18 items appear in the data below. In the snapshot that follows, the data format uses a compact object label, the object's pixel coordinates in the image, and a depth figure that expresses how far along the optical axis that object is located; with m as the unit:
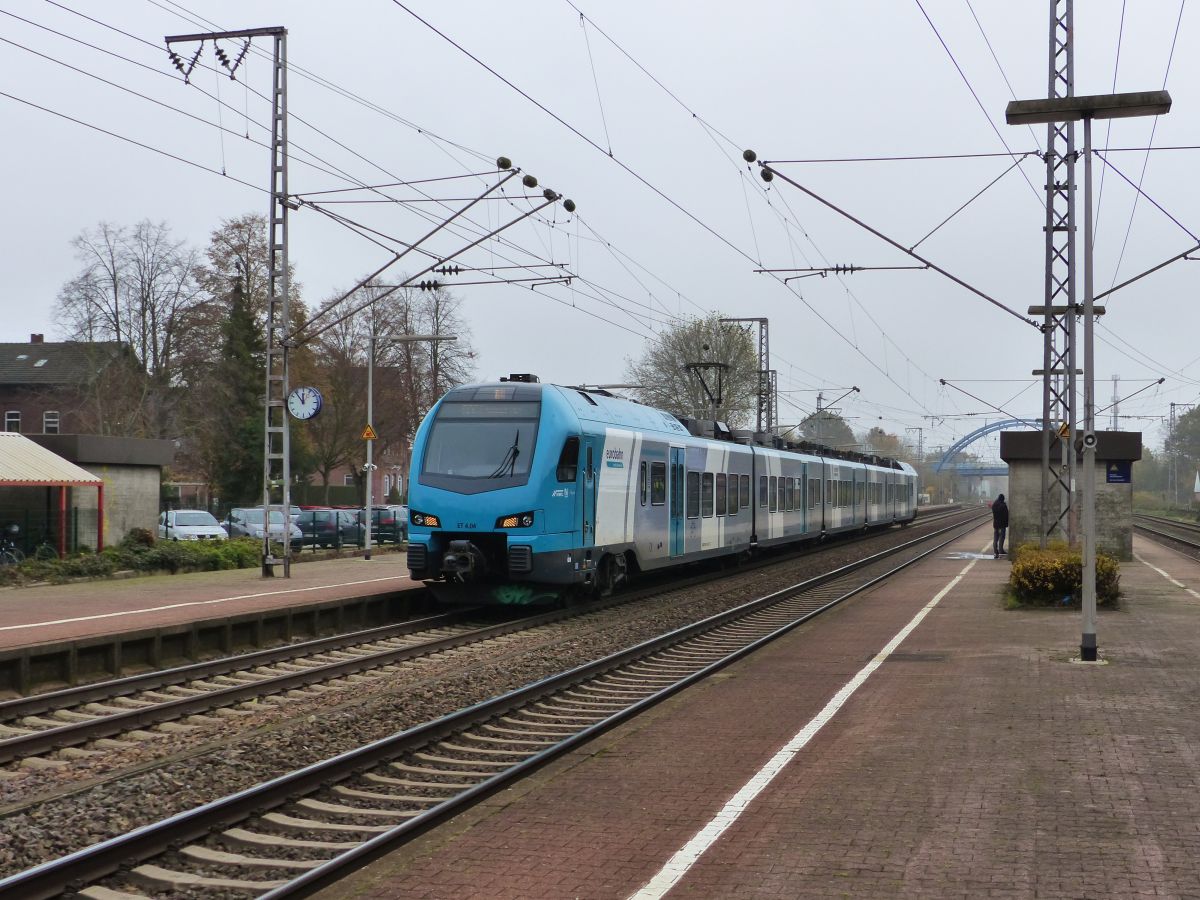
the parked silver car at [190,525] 34.00
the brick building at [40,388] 64.62
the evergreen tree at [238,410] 54.38
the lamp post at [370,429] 28.34
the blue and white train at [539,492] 17.38
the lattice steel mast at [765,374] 50.88
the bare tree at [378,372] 62.72
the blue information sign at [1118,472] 28.86
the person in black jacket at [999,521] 32.69
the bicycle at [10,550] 23.50
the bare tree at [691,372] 63.19
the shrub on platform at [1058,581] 18.81
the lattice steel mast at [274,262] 22.55
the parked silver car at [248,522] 38.62
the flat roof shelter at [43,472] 23.77
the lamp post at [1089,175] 12.91
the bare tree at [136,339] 53.75
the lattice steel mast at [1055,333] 20.38
